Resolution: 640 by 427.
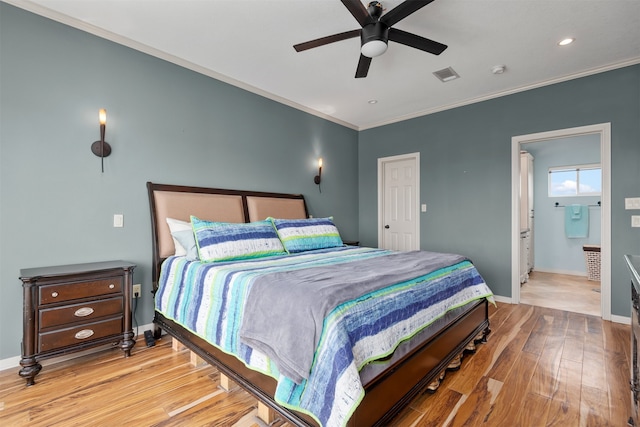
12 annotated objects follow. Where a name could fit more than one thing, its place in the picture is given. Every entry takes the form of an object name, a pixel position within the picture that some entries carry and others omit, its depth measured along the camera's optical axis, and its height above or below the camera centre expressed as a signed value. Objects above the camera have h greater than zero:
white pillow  2.71 -0.12
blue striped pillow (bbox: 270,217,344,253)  3.02 -0.21
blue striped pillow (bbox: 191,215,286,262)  2.43 -0.23
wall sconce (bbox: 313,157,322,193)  4.54 +0.57
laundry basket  4.86 -0.76
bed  1.30 -0.60
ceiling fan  1.93 +1.30
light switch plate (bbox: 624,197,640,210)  3.03 +0.11
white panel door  4.77 +0.17
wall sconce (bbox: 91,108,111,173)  2.54 +0.60
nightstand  1.95 -0.67
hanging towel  5.35 -0.12
